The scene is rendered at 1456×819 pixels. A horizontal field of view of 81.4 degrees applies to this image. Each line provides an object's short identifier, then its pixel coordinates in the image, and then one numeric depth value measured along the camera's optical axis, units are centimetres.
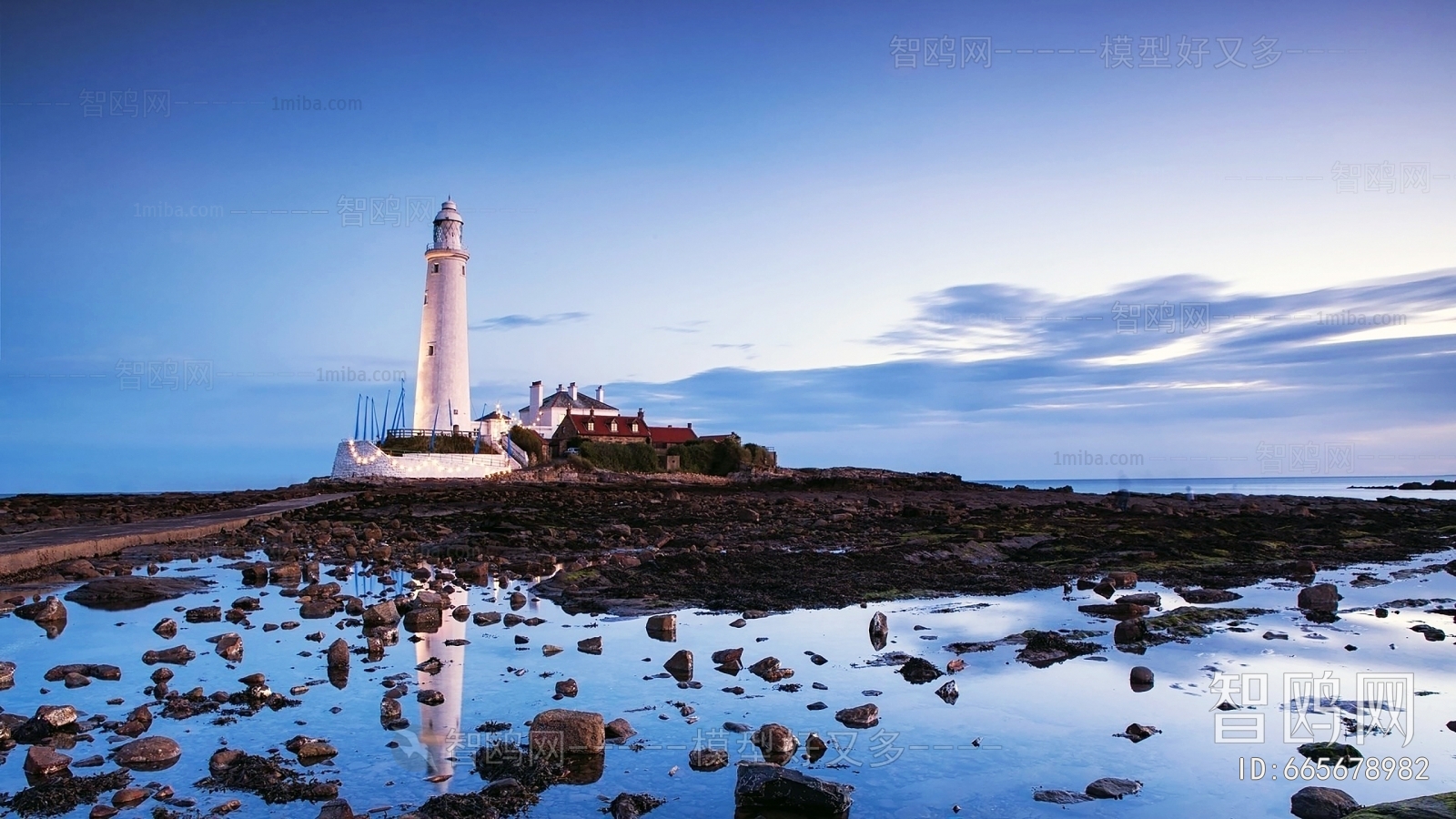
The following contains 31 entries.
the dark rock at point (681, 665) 909
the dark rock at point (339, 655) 926
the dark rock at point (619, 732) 700
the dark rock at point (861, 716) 750
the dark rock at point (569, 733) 660
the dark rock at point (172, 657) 936
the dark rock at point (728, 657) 941
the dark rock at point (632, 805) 552
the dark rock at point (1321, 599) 1340
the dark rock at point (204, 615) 1192
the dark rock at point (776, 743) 666
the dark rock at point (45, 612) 1175
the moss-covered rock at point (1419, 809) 475
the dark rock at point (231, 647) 956
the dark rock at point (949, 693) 838
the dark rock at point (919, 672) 912
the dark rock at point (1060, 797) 597
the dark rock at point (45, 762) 592
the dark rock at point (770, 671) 905
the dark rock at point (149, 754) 614
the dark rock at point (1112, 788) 606
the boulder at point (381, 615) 1130
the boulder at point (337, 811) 520
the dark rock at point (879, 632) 1086
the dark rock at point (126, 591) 1337
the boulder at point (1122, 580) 1612
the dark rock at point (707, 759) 640
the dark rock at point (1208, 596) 1441
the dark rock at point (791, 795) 559
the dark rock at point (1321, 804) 575
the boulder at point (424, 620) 1138
